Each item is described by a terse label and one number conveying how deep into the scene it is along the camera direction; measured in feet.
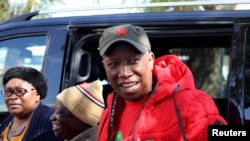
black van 9.91
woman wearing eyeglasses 10.50
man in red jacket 6.70
